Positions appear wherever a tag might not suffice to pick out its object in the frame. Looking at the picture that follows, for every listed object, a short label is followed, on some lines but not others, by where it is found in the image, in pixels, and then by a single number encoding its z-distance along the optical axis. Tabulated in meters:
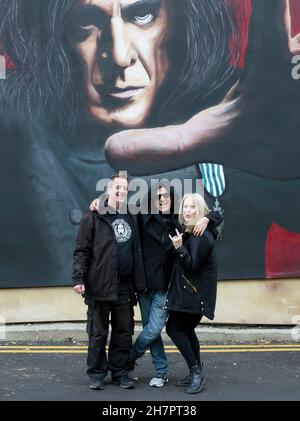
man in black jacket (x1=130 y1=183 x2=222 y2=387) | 5.73
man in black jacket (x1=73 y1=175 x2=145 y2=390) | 5.61
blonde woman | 5.53
